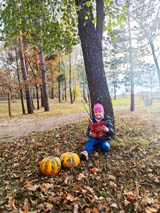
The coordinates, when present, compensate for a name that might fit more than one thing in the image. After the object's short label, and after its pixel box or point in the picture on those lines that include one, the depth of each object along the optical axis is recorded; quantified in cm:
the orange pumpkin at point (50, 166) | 247
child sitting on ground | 305
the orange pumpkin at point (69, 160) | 265
